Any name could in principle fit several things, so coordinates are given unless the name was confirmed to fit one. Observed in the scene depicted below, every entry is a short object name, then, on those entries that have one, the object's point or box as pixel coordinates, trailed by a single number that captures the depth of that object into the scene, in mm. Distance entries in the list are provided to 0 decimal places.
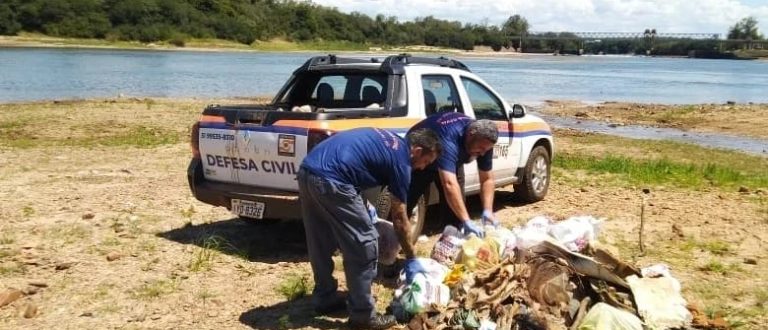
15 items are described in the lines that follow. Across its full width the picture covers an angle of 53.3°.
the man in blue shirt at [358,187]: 4695
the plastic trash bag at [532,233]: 5473
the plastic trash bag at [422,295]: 5020
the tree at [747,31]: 156750
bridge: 160125
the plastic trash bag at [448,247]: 5696
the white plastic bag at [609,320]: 4512
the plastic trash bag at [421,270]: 5117
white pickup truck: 6211
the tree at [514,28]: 159750
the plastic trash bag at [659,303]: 4750
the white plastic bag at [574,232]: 5621
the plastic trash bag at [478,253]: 5398
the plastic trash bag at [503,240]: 5578
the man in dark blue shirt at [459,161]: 5801
